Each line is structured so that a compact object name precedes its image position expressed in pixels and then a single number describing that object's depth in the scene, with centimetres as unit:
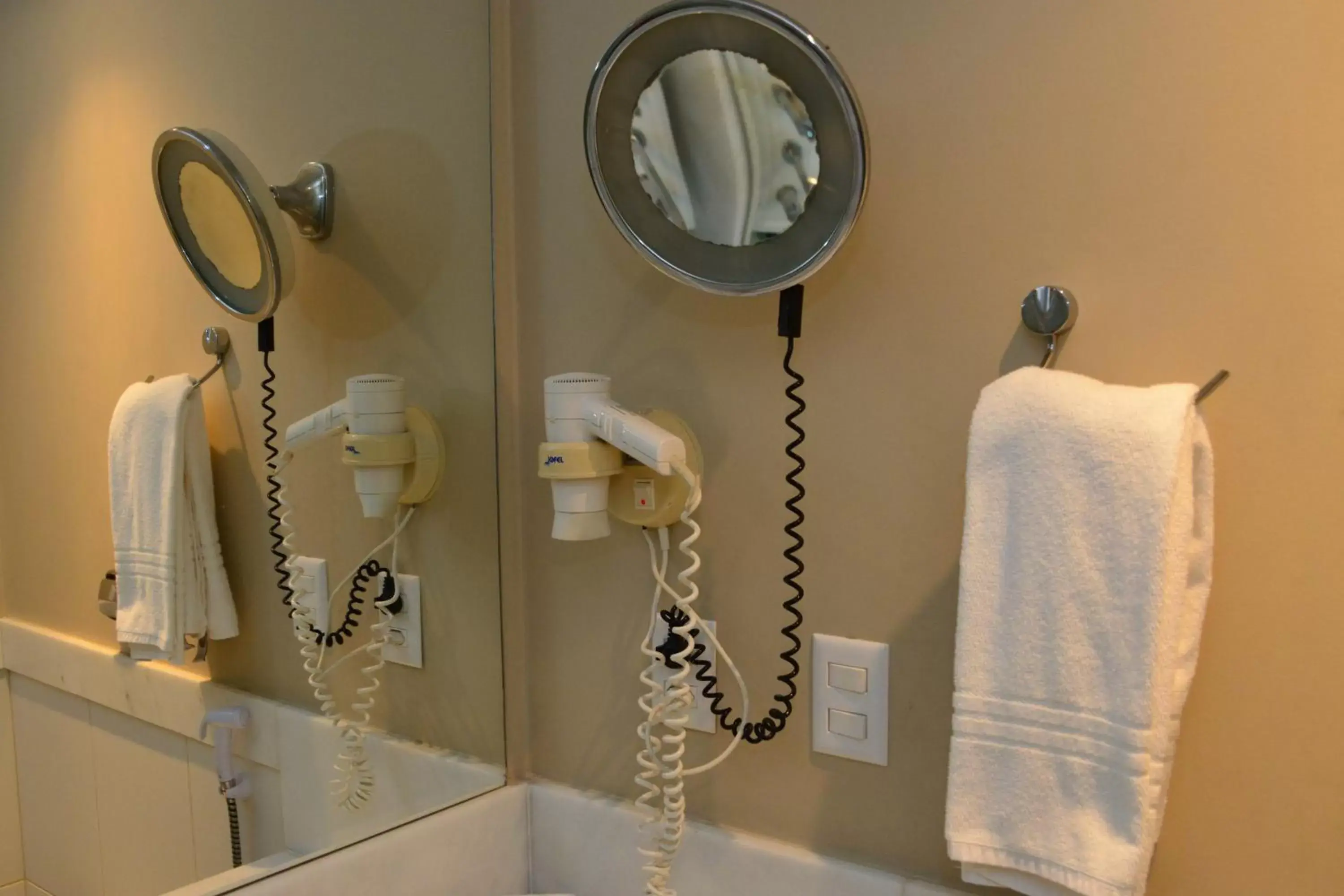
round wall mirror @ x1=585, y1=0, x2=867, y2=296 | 84
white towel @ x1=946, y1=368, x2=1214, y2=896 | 70
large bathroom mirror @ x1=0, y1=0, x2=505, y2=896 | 90
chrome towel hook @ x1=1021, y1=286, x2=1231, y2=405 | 81
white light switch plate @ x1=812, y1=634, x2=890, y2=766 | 93
